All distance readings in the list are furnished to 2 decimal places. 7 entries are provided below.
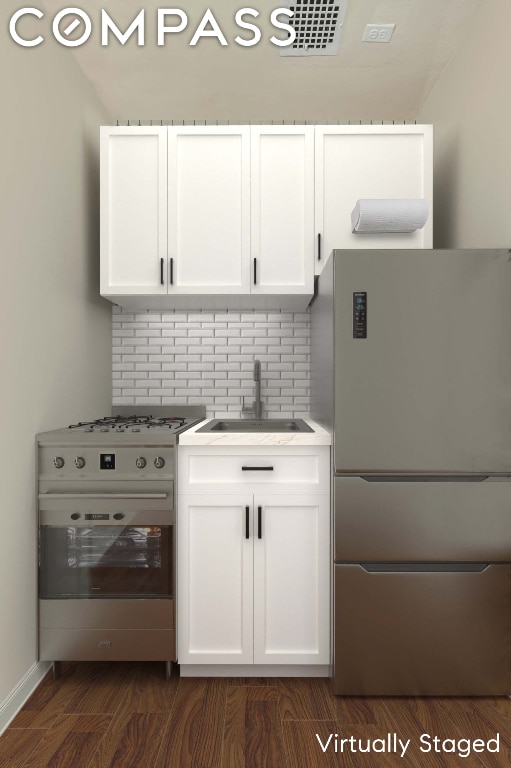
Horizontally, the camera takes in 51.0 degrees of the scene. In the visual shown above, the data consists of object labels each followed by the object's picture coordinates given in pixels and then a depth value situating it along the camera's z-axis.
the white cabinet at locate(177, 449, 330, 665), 2.20
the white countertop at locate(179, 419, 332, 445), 2.18
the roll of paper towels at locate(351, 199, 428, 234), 2.44
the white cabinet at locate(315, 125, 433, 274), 2.67
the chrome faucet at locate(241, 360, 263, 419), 3.10
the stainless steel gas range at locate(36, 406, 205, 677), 2.17
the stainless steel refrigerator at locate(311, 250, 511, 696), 2.04
